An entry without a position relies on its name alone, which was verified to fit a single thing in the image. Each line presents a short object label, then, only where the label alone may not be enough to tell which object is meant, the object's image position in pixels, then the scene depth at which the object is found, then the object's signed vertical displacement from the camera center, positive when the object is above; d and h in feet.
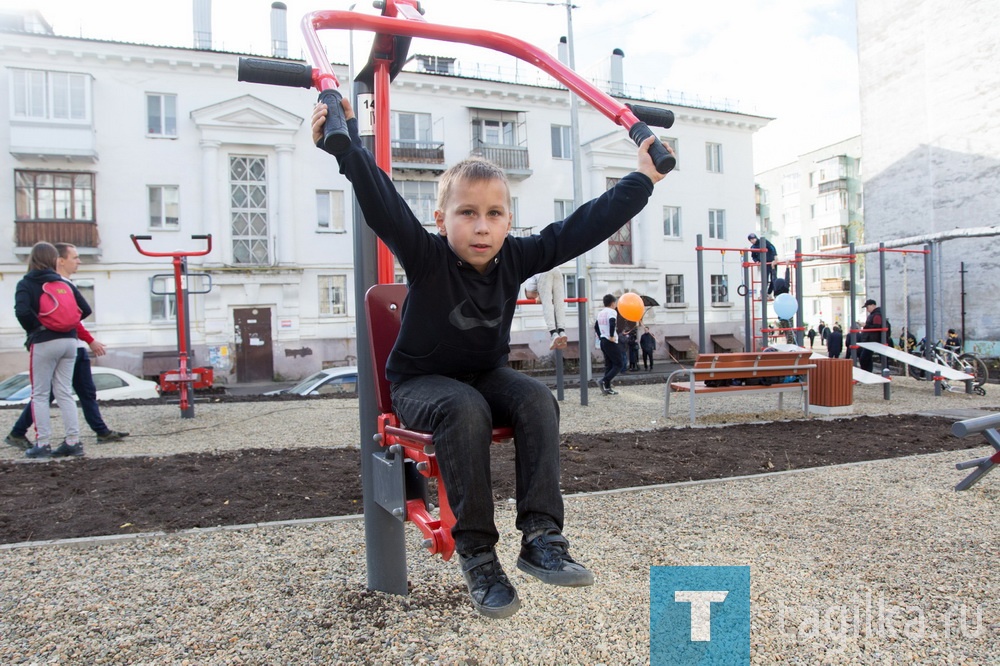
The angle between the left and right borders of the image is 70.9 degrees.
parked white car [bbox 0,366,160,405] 43.34 -3.45
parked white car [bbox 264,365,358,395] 44.37 -3.69
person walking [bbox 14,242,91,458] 20.02 -0.64
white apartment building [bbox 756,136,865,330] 177.78 +29.63
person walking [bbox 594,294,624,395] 40.23 -1.16
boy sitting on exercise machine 6.86 -0.21
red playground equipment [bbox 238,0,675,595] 7.57 +0.84
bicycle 43.91 -3.35
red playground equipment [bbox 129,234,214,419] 30.01 -1.84
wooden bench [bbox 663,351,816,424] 28.45 -2.20
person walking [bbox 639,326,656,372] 87.97 -3.41
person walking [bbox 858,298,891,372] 47.93 -1.05
